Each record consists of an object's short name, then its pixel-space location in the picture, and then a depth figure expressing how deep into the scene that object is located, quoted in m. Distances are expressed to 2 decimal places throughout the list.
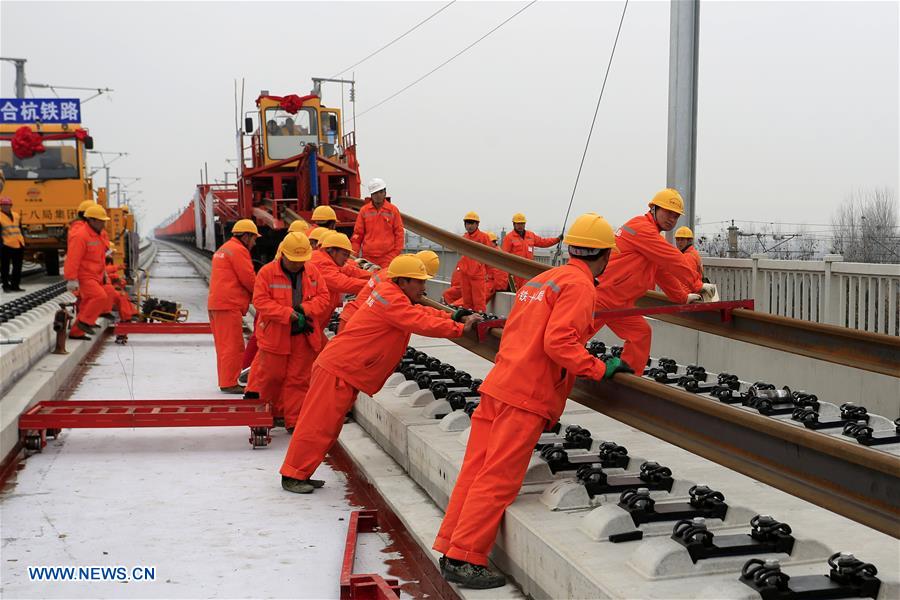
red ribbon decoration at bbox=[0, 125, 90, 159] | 20.22
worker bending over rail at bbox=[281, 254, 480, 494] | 6.13
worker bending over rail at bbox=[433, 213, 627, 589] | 4.41
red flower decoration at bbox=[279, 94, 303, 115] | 19.23
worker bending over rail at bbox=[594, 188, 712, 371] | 7.43
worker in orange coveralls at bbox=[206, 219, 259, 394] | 9.60
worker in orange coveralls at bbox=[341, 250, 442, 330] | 6.64
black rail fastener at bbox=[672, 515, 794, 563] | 3.89
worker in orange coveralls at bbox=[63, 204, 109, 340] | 12.24
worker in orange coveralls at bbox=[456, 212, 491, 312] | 15.31
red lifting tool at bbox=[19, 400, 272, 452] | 7.29
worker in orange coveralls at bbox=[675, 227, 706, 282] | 10.34
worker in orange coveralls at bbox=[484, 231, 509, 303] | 16.03
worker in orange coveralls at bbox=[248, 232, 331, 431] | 8.09
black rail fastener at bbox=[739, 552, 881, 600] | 3.49
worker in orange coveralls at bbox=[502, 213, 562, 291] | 15.61
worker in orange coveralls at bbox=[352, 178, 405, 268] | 12.90
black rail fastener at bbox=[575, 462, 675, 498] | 4.80
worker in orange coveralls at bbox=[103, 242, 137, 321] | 13.16
